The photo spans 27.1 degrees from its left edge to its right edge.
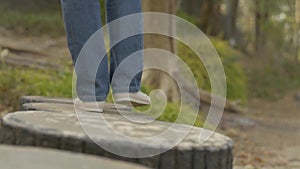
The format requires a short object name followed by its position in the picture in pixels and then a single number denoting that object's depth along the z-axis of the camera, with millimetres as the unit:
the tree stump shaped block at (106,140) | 1655
